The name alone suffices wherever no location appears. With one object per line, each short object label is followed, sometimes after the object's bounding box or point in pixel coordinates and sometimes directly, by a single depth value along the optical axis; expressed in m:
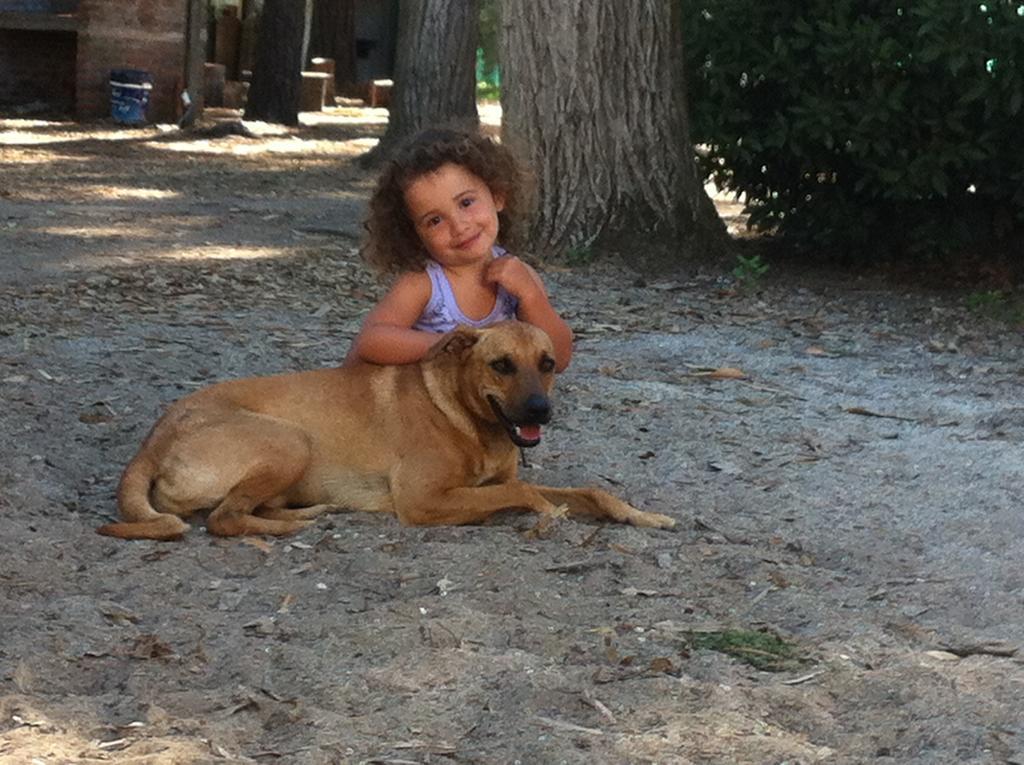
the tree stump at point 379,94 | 26.27
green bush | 9.02
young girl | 5.49
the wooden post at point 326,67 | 24.80
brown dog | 5.11
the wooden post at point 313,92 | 23.59
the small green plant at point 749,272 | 9.90
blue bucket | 19.44
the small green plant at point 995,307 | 9.27
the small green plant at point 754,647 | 4.07
